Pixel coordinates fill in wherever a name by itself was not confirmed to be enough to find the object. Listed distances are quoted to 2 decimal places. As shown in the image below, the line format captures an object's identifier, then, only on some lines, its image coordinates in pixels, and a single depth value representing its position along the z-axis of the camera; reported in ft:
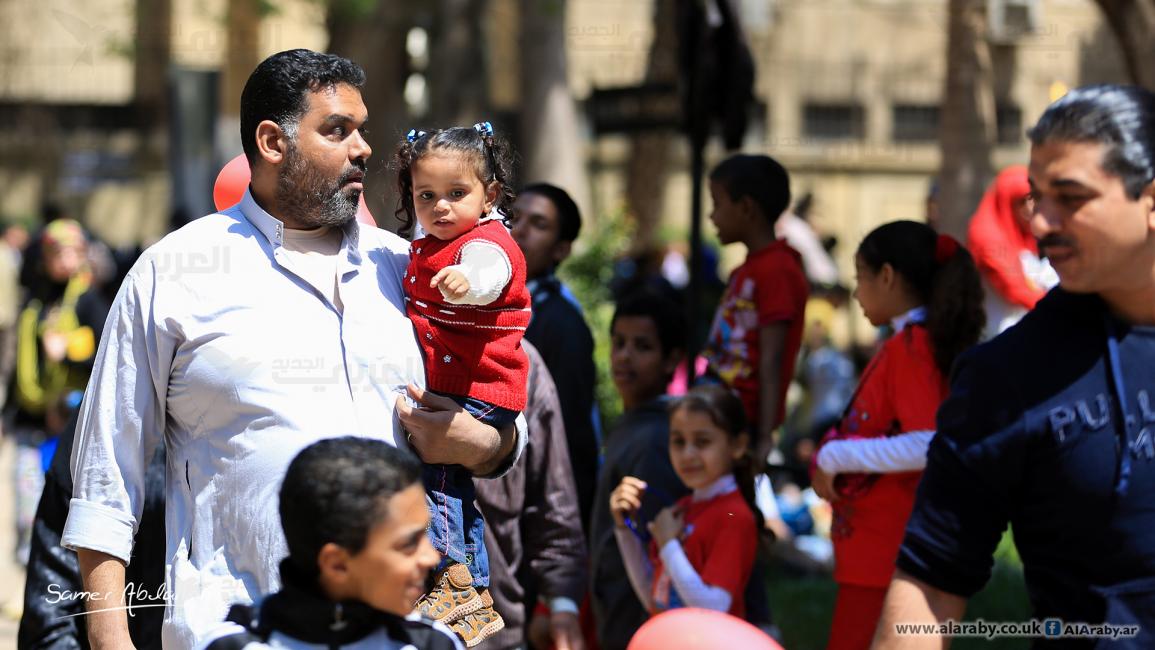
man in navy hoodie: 16.83
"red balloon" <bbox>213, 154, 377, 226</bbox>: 29.63
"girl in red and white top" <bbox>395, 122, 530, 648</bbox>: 22.00
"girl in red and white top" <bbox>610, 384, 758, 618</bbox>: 31.96
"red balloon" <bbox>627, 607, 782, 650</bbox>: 21.57
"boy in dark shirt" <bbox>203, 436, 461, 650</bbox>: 17.08
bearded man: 20.70
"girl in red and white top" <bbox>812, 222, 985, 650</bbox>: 29.53
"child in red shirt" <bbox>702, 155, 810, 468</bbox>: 35.99
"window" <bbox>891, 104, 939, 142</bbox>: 159.22
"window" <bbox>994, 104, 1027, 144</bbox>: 149.59
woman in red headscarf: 37.78
